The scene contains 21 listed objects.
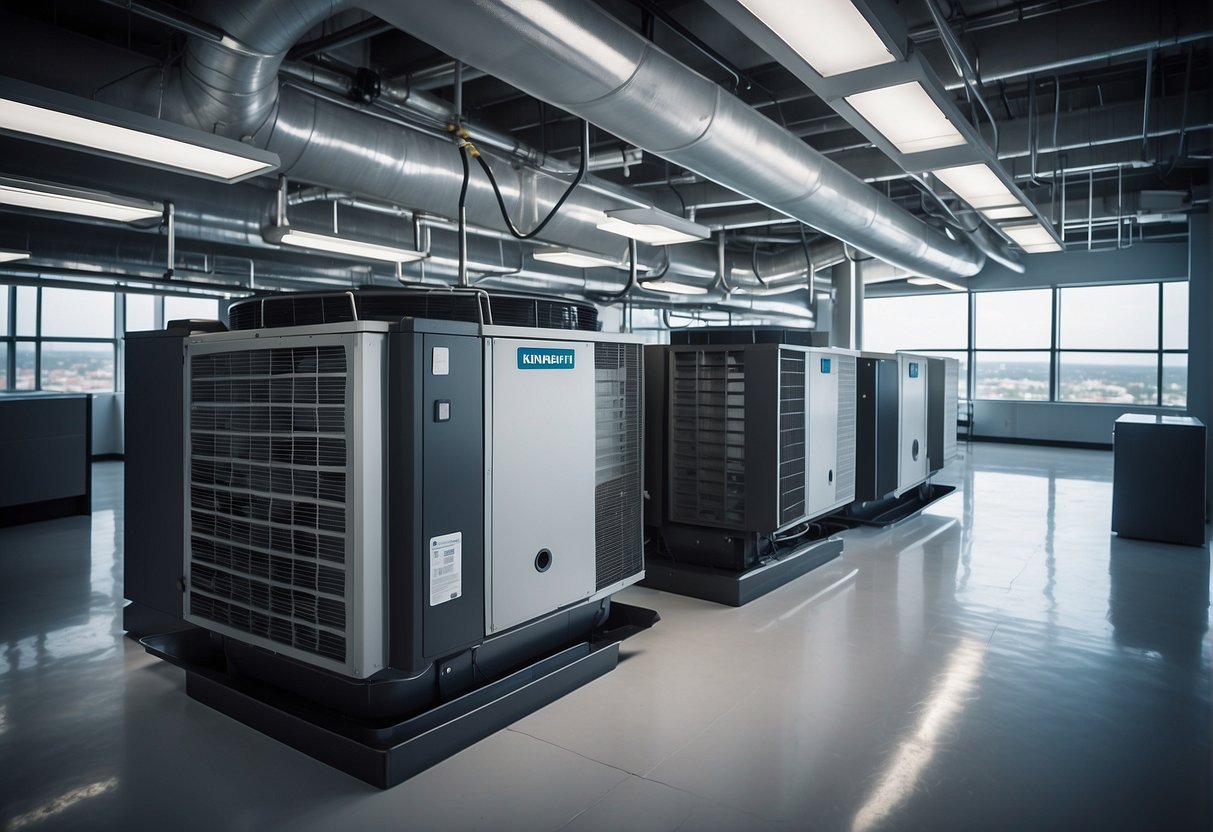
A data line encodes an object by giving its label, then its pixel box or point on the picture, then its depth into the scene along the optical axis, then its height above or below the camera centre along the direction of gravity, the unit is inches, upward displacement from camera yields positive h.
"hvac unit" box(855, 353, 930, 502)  220.7 -6.6
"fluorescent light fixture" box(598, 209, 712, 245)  164.2 +42.1
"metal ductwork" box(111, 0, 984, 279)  93.0 +49.5
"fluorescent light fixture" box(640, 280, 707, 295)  301.3 +50.3
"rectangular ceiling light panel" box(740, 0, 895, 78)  84.8 +46.0
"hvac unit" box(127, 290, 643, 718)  83.9 -10.7
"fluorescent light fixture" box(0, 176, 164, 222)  123.1 +36.7
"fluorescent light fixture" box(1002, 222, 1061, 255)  224.5 +53.2
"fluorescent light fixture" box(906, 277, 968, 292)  451.5 +80.0
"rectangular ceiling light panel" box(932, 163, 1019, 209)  159.5 +50.6
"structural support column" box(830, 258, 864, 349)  367.2 +49.5
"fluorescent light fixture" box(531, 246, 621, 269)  217.8 +45.7
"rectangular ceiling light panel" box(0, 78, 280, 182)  82.9 +34.7
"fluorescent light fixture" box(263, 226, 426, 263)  184.1 +42.2
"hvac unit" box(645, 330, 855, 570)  153.6 -9.3
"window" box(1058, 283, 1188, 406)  414.0 +34.6
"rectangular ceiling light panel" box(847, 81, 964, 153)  111.3 +47.6
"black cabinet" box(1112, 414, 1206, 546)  204.7 -22.2
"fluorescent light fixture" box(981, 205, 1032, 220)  190.2 +50.6
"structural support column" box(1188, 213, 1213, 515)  292.8 +36.4
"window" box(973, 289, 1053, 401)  455.2 +37.1
